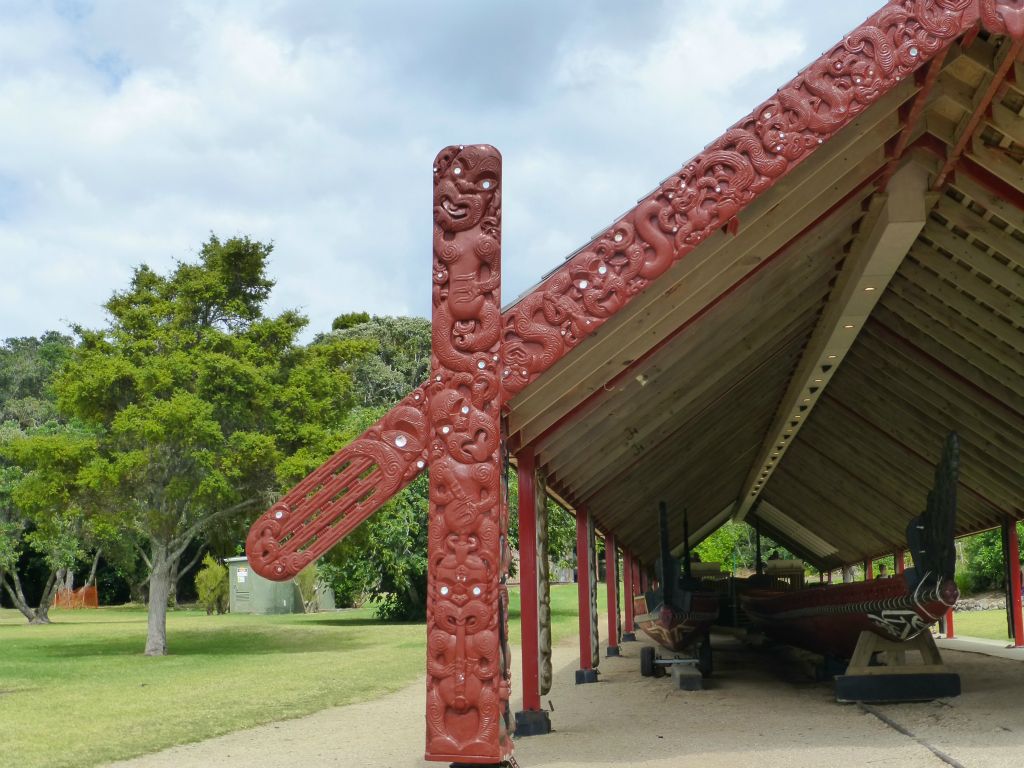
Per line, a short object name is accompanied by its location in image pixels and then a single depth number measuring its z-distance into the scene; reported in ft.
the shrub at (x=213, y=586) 120.06
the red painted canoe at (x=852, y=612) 28.07
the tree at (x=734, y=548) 120.16
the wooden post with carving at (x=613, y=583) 54.49
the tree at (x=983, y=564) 91.97
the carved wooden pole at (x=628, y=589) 67.86
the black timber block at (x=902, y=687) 30.71
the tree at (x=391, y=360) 134.41
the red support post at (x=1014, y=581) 50.01
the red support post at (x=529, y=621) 26.45
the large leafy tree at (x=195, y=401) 57.36
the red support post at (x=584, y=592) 39.63
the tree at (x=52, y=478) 56.08
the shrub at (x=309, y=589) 115.34
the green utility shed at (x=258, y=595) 115.75
